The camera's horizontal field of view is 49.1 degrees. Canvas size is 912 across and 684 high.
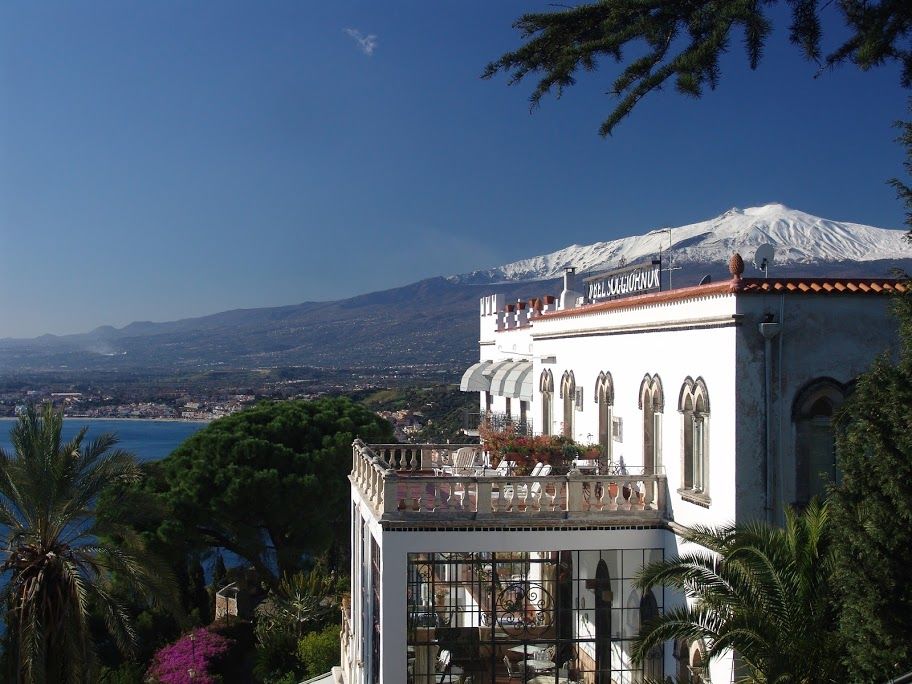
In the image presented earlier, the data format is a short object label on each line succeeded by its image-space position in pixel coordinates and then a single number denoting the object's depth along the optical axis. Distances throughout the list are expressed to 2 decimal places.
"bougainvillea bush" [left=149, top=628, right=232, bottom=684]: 26.53
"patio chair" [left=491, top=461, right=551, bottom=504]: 16.00
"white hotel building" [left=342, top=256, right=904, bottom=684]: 13.79
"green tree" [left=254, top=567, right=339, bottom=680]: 28.30
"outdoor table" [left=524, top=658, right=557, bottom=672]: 16.19
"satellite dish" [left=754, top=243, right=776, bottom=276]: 15.61
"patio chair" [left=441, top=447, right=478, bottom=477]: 21.17
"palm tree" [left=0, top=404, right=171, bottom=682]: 17.55
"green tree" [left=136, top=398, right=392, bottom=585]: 33.28
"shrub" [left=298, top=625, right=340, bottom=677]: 26.23
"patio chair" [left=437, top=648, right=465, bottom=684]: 15.70
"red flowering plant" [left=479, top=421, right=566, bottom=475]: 19.08
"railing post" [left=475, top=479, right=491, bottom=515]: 15.78
